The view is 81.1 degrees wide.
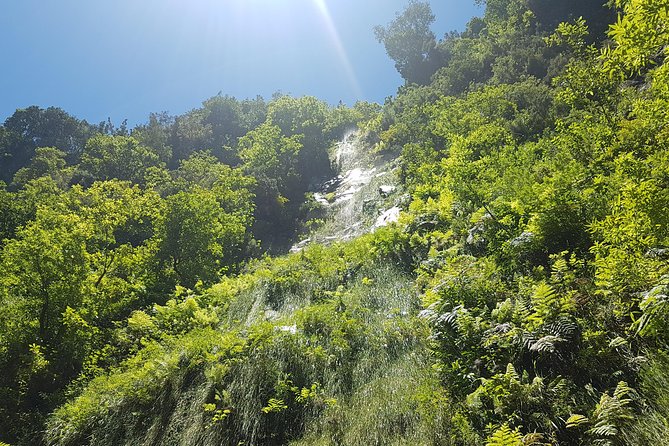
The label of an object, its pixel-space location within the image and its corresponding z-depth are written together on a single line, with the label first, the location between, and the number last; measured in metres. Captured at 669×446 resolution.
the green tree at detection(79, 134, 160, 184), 34.84
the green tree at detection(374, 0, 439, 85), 42.53
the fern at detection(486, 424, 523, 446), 3.71
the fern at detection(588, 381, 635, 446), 3.59
